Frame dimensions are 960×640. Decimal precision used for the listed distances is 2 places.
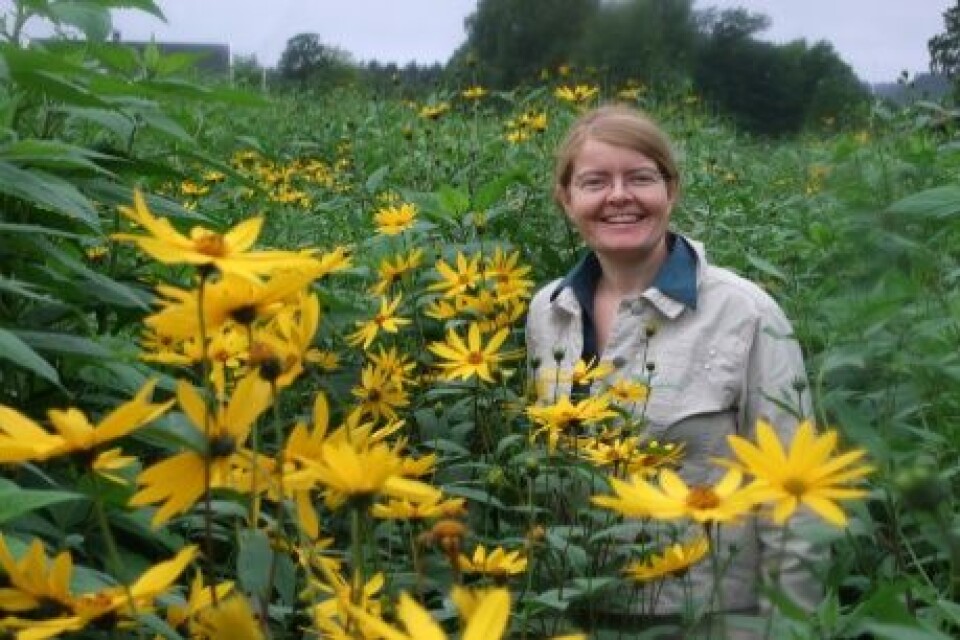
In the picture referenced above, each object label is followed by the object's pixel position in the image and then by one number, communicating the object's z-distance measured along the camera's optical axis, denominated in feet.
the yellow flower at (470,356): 6.09
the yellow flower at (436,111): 13.33
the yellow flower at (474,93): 14.79
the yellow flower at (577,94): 13.56
